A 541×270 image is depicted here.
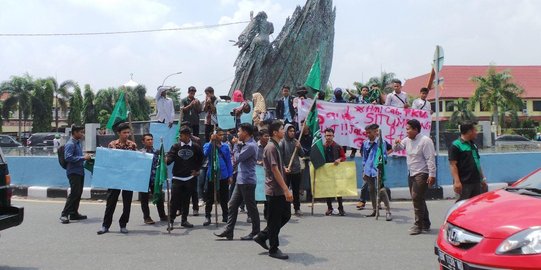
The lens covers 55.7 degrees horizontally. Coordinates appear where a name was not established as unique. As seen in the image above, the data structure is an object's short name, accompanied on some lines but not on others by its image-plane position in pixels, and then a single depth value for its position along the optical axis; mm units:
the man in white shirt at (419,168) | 7387
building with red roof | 55562
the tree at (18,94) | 52500
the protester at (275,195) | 6086
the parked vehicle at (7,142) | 33075
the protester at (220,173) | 8414
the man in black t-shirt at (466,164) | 6652
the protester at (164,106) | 12953
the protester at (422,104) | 11984
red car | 3459
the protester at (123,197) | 7828
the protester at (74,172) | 8836
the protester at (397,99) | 12109
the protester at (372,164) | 8953
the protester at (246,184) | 6969
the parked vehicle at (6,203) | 5867
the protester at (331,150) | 9773
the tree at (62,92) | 55906
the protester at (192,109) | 12094
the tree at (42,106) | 53469
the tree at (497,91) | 47719
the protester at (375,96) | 12924
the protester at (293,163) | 9116
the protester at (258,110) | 12445
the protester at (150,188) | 8633
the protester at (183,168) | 8148
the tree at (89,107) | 56625
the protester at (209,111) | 11844
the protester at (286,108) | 12188
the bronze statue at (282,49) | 23188
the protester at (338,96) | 12078
